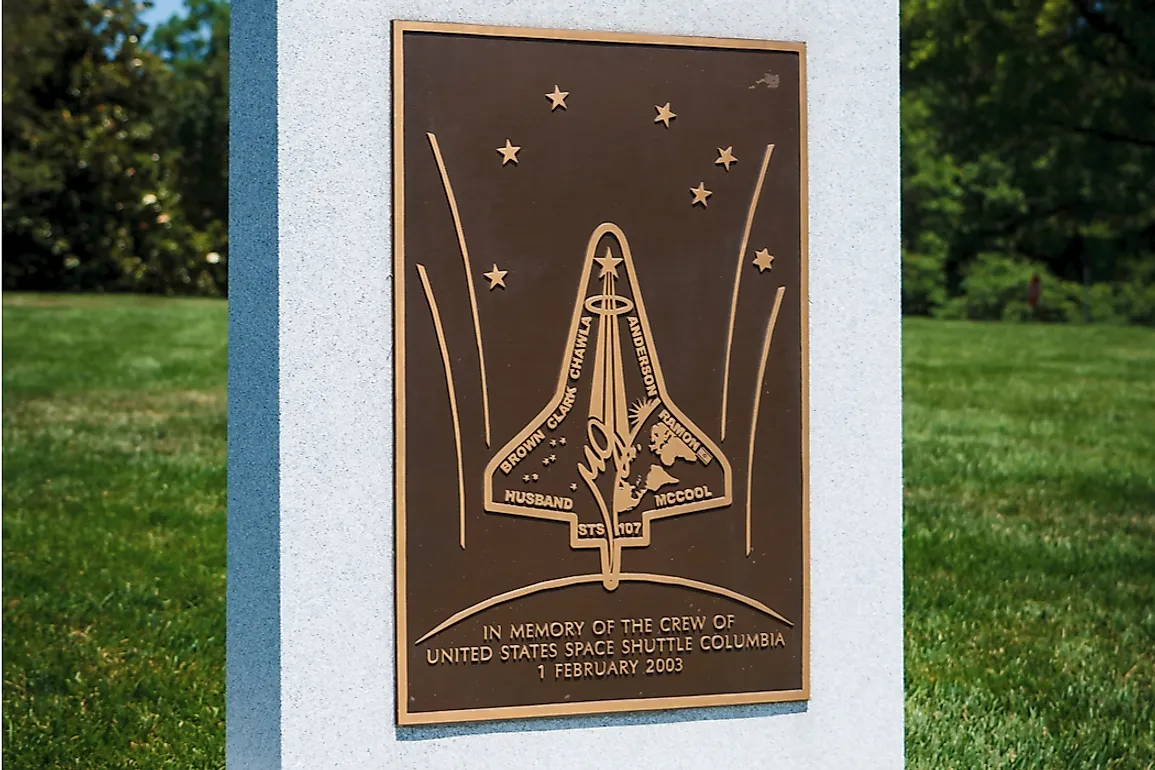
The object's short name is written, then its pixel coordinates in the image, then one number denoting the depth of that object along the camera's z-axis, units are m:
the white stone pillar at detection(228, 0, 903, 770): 3.84
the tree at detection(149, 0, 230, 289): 34.72
